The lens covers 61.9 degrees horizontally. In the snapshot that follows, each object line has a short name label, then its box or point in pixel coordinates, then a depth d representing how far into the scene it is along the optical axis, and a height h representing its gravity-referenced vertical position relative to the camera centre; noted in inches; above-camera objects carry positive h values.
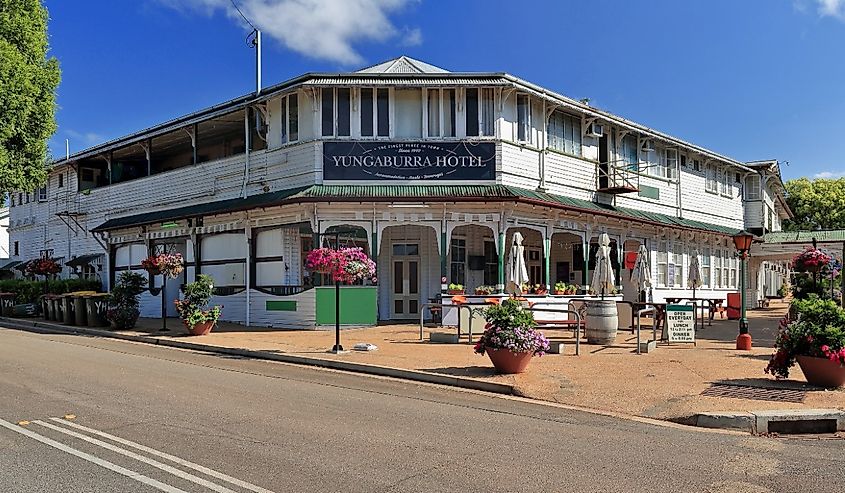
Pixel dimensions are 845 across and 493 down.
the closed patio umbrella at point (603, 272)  725.3 -0.1
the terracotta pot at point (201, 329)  748.0 -57.6
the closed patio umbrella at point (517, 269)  743.7 +3.3
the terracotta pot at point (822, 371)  389.4 -56.3
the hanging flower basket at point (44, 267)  1085.1 +13.6
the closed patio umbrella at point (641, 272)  806.5 -0.3
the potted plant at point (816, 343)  389.7 -41.3
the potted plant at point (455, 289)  790.7 -18.0
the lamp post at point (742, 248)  600.1 +21.1
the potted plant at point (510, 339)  448.8 -42.3
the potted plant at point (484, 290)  799.1 -19.6
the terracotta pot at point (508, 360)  450.9 -56.1
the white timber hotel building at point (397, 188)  816.9 +111.1
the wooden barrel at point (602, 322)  623.2 -44.4
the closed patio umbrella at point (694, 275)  917.2 -4.7
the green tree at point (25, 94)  928.3 +247.6
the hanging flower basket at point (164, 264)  788.0 +12.2
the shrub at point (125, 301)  845.8 -31.3
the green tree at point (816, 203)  2394.2 +233.2
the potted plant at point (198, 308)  744.3 -35.9
